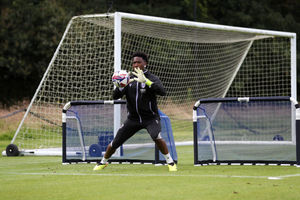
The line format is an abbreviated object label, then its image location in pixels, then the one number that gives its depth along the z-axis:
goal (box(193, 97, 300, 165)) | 10.59
